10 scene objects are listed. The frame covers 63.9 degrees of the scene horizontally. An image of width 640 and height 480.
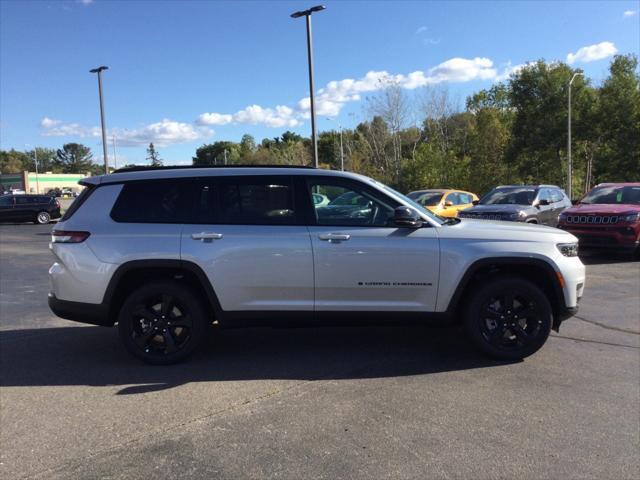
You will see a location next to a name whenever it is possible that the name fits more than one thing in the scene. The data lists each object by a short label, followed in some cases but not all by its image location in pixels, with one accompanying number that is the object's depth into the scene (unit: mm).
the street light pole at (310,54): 19359
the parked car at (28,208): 27312
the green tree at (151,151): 111256
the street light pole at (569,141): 30297
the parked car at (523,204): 12484
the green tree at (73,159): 161000
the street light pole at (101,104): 27155
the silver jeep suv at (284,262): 4727
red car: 11008
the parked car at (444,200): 16859
